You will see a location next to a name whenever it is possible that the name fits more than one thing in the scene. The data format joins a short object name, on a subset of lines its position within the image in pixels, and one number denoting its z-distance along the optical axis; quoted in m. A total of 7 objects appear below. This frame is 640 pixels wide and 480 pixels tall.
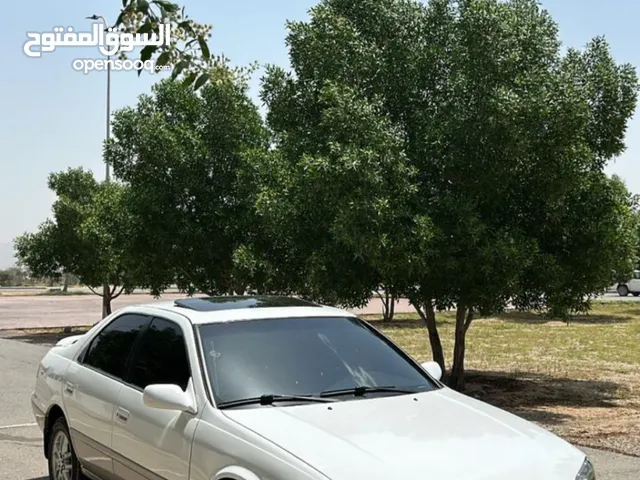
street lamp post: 29.05
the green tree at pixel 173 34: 5.12
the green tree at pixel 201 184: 17.73
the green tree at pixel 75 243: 24.53
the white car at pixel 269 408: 3.74
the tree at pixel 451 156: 11.12
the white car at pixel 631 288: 54.97
